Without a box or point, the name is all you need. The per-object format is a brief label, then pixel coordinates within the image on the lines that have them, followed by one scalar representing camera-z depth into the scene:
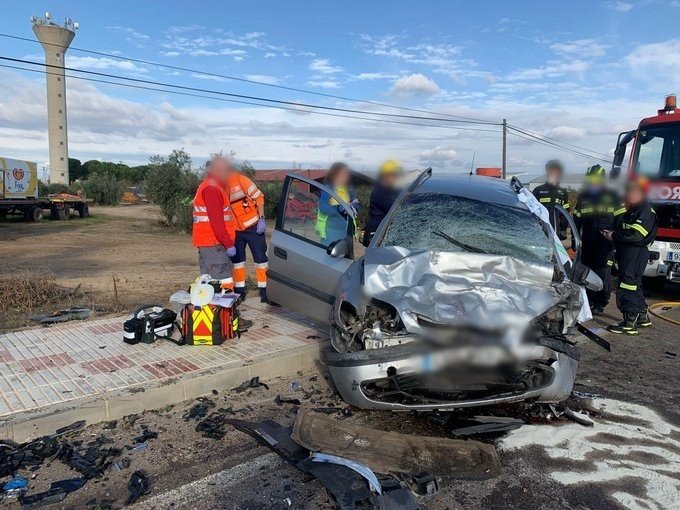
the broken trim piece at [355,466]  3.01
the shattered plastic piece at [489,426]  3.81
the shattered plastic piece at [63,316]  6.42
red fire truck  8.52
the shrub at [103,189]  43.88
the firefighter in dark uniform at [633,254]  6.91
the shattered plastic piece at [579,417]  4.04
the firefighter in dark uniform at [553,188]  8.08
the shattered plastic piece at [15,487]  3.02
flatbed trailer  24.94
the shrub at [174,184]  22.50
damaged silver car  3.40
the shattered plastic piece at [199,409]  4.16
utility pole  31.83
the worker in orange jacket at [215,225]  5.76
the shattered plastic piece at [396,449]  3.32
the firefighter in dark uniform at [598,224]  7.83
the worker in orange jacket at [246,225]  6.71
